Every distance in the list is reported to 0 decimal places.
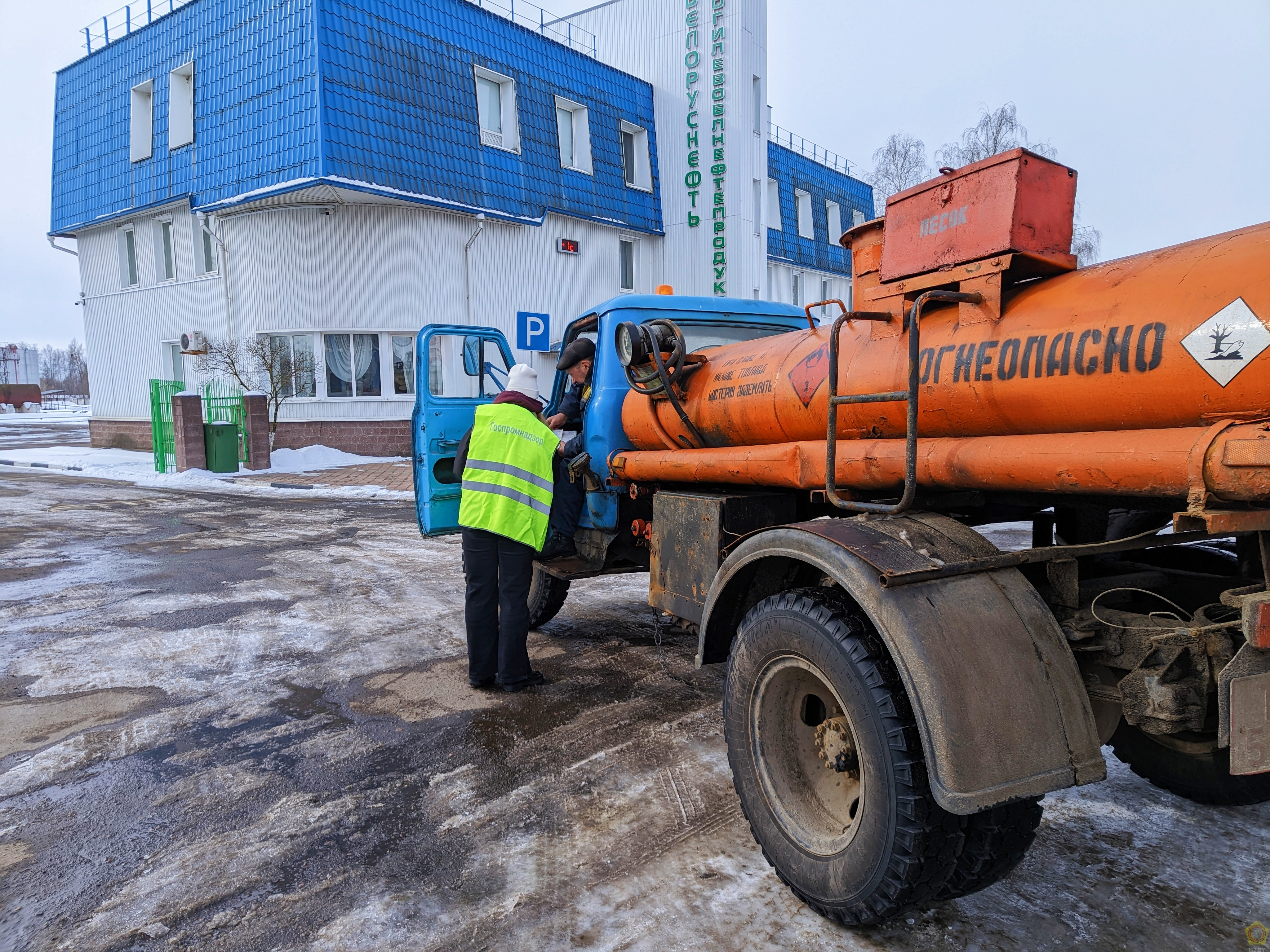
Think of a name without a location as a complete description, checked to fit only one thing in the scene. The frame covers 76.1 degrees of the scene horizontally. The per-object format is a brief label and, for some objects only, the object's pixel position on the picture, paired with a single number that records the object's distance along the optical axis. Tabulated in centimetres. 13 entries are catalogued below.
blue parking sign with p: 1048
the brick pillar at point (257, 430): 1620
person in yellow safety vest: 447
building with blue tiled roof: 1650
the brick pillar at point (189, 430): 1592
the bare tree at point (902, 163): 2891
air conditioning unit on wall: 1858
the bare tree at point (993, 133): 2294
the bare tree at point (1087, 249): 2402
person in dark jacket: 484
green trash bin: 1619
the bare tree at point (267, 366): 1731
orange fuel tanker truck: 202
